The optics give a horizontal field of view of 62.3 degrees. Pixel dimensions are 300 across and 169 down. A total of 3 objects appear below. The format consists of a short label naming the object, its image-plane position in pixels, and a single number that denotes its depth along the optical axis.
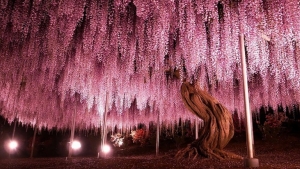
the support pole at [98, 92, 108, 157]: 6.38
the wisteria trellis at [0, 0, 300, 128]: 4.41
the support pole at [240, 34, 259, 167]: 3.21
